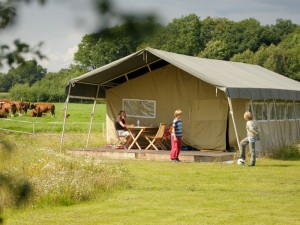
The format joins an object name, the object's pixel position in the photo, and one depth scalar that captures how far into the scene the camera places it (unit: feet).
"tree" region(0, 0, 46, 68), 6.23
